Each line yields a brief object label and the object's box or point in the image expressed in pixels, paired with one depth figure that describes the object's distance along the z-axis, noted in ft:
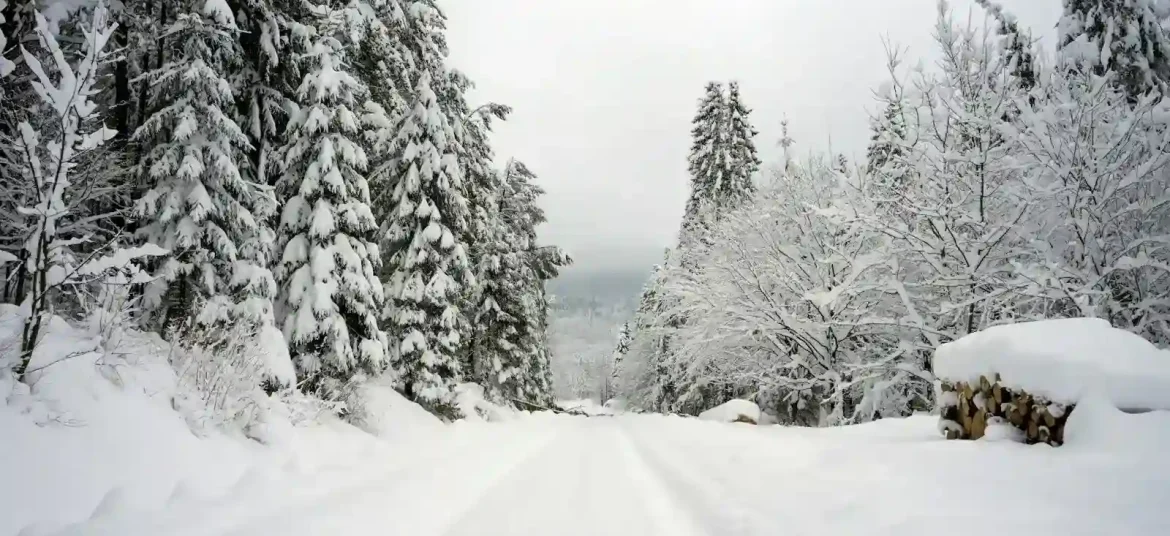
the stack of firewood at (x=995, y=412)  14.14
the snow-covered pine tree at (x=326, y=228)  34.88
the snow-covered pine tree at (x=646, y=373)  106.32
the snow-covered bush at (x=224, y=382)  20.66
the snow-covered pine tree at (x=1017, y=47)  45.47
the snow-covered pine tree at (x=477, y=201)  58.95
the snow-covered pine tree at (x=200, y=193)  28.73
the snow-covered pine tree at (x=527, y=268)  71.51
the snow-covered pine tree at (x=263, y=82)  36.42
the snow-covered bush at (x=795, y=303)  39.99
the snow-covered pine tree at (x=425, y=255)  46.34
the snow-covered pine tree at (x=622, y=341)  181.72
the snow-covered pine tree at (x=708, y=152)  87.93
